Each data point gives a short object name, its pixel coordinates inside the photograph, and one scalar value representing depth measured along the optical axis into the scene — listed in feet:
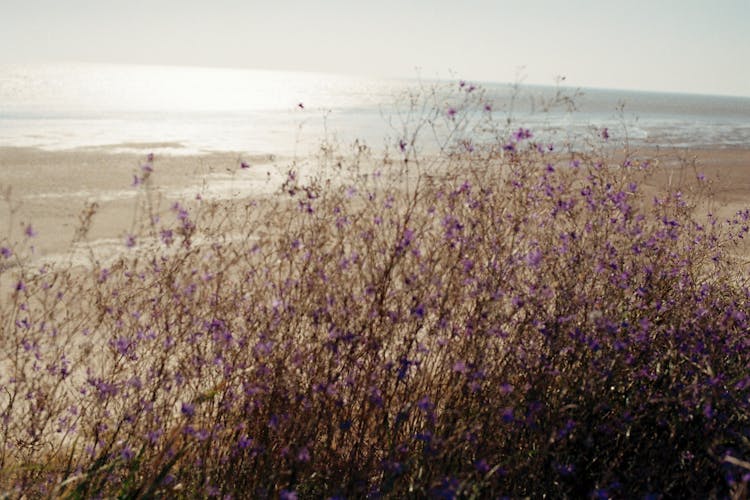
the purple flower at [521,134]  10.51
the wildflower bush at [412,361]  8.48
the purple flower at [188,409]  7.18
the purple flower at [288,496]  6.57
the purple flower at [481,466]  6.84
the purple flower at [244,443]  8.20
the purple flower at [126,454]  7.58
